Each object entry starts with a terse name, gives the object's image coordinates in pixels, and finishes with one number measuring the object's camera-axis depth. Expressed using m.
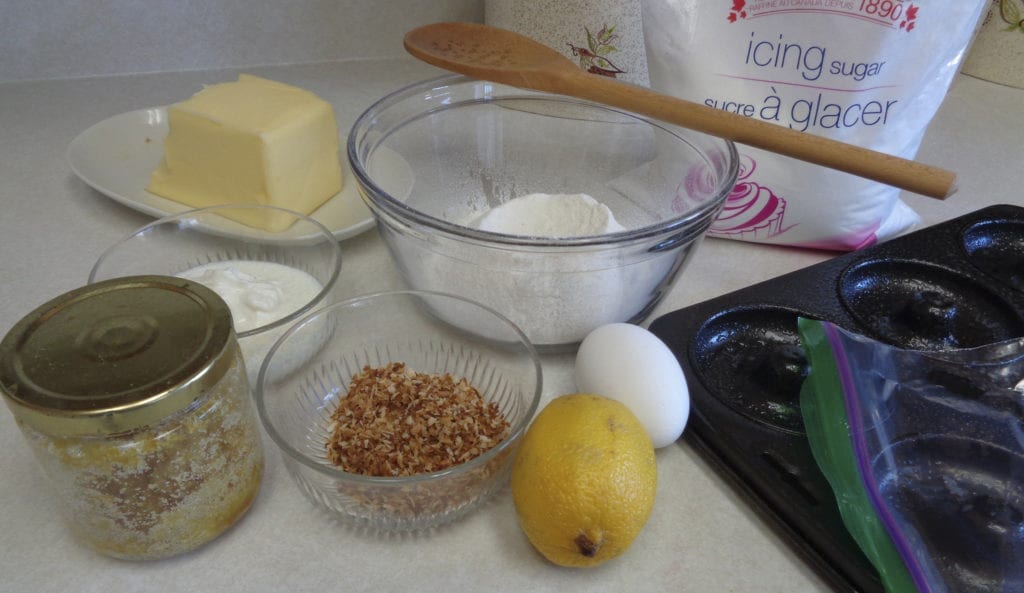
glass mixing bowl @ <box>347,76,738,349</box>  0.64
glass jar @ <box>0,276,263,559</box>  0.43
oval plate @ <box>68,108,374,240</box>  0.87
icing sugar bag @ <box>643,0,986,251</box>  0.72
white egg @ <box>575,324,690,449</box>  0.58
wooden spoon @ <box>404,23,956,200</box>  0.65
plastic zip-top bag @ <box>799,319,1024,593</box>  0.50
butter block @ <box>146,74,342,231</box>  0.81
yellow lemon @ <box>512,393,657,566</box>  0.48
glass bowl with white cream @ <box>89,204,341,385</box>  0.68
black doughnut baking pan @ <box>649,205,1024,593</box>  0.56
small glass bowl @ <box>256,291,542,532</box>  0.52
